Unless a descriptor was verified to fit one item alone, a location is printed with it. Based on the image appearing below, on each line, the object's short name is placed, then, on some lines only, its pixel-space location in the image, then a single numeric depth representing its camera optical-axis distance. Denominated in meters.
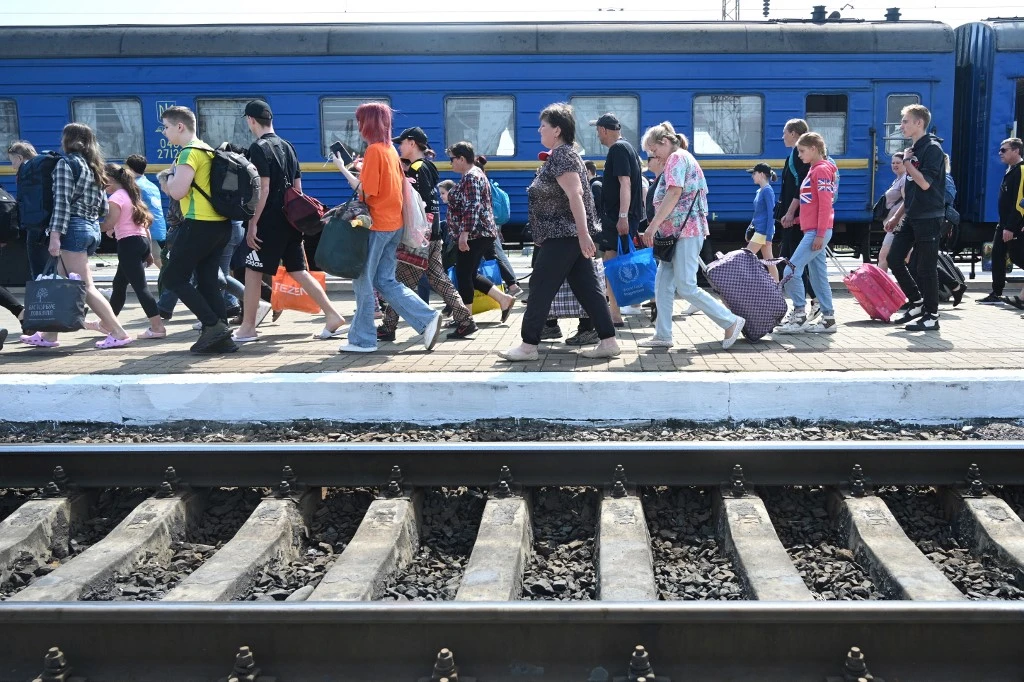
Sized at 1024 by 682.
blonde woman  6.90
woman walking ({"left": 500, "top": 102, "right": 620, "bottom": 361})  6.27
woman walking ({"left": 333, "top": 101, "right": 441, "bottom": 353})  6.75
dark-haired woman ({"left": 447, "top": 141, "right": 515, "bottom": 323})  8.27
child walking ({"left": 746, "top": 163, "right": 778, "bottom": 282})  8.98
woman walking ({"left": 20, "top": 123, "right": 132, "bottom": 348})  7.47
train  13.15
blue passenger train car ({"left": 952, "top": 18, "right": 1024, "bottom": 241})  13.30
